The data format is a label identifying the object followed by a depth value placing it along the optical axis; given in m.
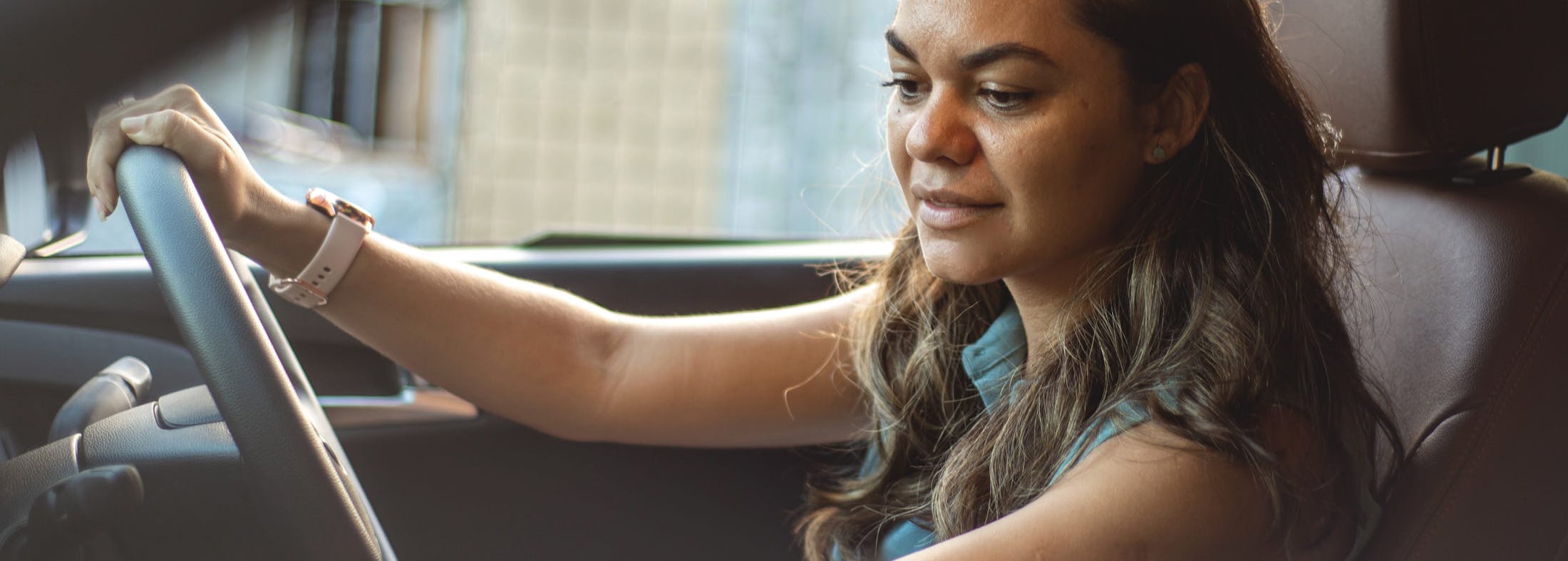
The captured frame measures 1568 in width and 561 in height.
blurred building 4.35
